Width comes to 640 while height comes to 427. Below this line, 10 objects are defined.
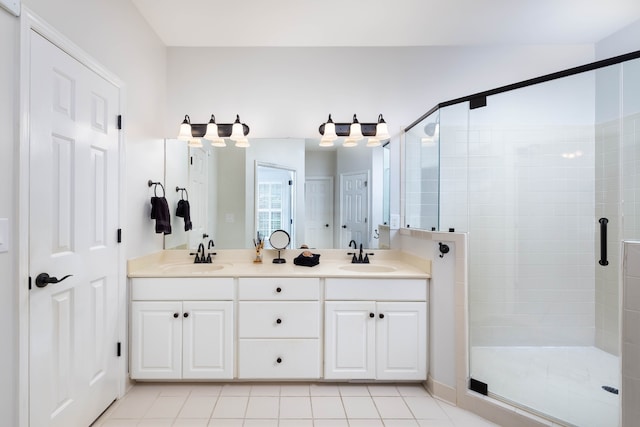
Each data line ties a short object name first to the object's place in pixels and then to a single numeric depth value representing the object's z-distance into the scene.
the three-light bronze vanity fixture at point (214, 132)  2.44
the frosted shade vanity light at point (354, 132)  2.48
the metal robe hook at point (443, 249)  1.96
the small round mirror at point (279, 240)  2.48
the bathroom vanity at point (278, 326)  2.01
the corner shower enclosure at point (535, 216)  1.93
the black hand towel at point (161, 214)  2.18
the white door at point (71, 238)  1.33
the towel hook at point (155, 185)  2.24
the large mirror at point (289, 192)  2.56
